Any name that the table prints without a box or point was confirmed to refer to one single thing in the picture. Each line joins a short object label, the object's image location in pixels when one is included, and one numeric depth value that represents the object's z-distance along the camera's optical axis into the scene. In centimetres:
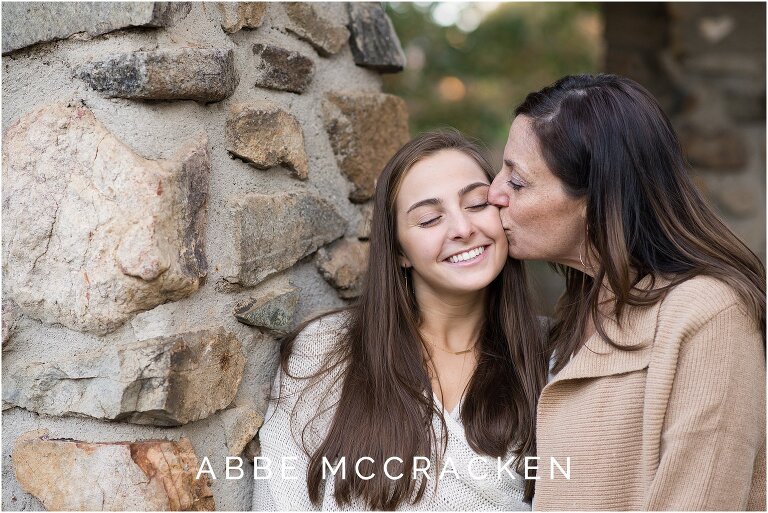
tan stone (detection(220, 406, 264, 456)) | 153
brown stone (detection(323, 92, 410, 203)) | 186
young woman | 168
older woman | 141
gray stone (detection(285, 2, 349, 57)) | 171
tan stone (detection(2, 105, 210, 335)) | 128
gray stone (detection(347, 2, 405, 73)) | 194
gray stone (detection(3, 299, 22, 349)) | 133
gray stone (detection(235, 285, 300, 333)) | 155
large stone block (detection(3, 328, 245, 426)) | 129
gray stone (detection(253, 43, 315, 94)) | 160
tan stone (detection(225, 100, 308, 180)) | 152
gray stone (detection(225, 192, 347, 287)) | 151
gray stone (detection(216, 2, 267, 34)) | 149
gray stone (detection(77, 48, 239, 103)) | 130
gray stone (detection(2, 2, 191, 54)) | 131
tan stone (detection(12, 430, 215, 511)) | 132
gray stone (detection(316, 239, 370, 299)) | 185
